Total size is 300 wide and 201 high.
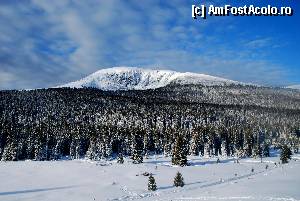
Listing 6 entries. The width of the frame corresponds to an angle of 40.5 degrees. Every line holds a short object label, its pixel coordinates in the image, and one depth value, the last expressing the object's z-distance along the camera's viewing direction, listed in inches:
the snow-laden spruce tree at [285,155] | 4431.1
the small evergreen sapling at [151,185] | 2397.8
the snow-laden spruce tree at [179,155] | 4261.8
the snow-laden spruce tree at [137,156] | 4570.6
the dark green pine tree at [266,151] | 6255.4
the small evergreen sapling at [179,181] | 2498.8
